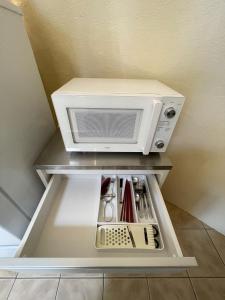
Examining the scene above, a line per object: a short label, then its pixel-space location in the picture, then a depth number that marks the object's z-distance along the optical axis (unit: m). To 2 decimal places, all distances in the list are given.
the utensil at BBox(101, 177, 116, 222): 0.69
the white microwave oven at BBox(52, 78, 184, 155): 0.53
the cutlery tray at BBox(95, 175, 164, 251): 0.58
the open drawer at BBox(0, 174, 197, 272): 0.44
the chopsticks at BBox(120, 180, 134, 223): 0.66
